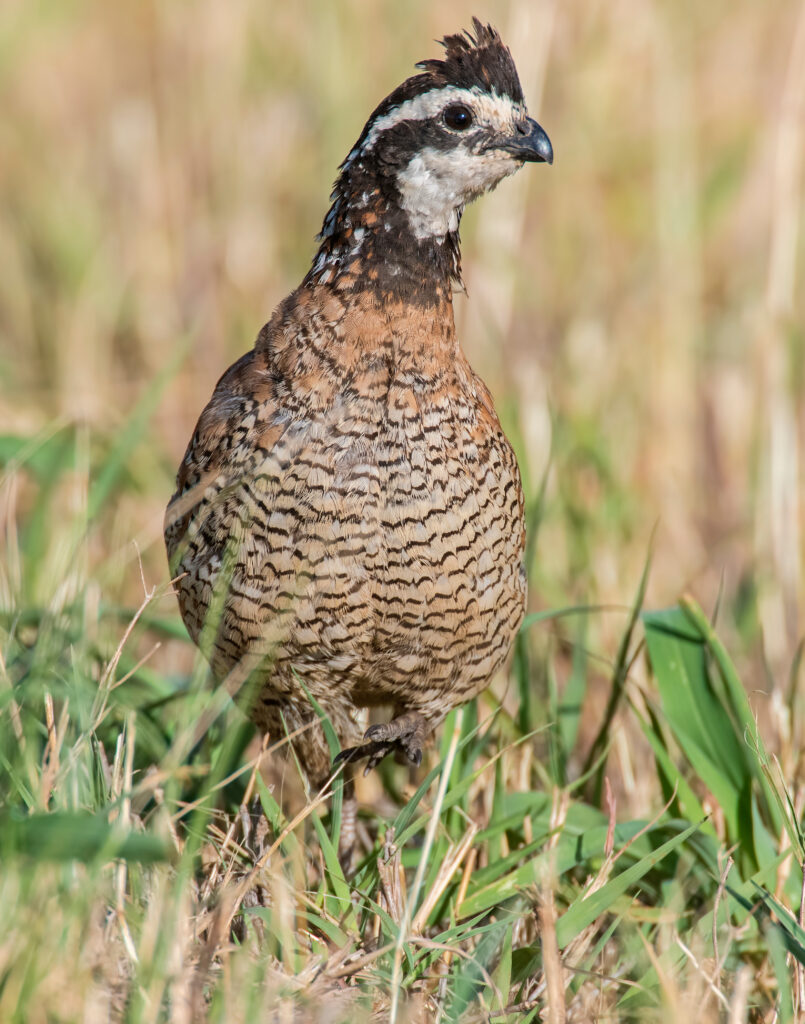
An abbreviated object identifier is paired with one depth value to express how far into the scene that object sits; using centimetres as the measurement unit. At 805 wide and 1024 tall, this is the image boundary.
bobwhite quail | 618
